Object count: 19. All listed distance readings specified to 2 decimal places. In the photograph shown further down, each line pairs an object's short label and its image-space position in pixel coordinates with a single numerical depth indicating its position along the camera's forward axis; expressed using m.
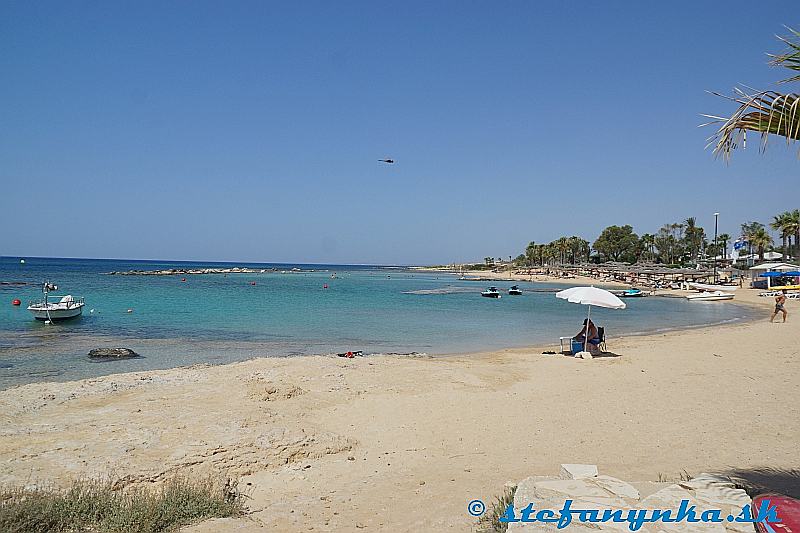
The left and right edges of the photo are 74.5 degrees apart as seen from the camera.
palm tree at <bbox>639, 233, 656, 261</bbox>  111.31
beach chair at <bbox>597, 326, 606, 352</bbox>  14.89
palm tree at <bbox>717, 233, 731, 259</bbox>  101.31
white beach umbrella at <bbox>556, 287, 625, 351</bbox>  13.63
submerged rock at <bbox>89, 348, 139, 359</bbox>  15.45
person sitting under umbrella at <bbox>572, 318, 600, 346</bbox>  14.72
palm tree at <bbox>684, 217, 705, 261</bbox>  106.94
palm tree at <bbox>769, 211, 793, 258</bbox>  58.39
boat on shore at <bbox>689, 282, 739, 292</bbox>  46.28
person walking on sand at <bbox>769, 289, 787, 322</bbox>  23.59
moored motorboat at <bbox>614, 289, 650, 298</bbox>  47.69
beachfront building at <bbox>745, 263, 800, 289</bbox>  47.54
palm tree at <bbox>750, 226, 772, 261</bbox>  64.62
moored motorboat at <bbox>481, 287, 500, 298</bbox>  48.42
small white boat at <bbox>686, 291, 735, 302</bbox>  43.81
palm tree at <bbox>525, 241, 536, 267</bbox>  146.62
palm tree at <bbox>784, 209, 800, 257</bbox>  56.72
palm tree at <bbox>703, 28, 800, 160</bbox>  3.72
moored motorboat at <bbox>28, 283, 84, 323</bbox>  23.94
